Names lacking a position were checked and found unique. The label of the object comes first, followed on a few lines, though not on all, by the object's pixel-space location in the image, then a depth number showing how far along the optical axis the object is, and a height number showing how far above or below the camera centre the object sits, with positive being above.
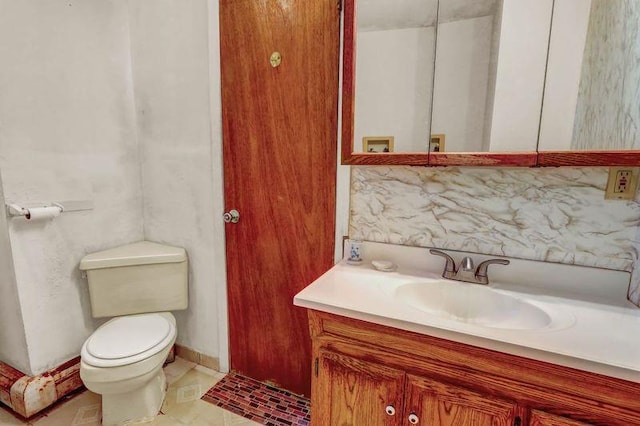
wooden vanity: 0.76 -0.61
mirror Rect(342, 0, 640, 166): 1.00 +0.28
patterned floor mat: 1.56 -1.26
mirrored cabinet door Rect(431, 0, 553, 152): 1.07 +0.31
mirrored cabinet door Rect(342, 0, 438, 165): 1.23 +0.32
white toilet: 1.38 -0.84
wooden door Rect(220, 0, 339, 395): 1.43 -0.03
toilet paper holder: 1.42 -0.24
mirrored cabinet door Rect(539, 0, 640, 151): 0.98 +0.27
